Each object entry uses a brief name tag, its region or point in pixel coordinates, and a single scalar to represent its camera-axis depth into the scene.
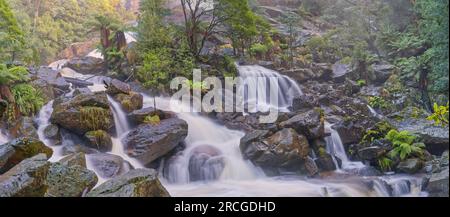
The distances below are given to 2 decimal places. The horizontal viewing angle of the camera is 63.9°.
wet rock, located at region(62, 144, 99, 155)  7.25
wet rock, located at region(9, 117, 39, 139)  7.51
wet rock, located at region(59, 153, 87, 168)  5.21
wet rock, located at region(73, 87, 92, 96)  9.68
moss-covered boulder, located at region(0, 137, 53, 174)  5.23
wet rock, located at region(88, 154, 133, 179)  6.59
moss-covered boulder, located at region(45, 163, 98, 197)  4.24
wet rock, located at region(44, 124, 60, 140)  7.58
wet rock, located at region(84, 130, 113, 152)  7.66
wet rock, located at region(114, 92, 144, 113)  9.08
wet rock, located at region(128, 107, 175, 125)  8.52
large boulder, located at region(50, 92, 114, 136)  7.76
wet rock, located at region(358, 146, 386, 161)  7.83
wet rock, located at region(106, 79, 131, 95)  9.54
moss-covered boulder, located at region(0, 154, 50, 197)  3.78
